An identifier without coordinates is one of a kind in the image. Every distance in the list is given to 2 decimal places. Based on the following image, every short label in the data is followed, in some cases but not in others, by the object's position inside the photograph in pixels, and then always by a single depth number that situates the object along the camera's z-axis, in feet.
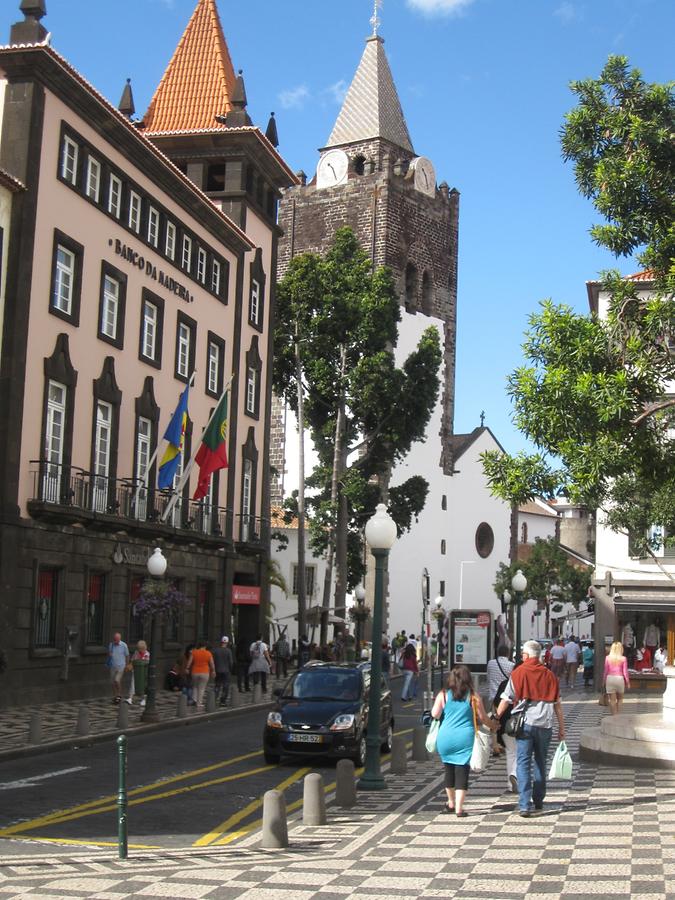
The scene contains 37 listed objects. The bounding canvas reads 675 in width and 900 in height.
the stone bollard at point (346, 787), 45.44
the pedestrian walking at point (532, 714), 41.14
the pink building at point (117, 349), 88.63
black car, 59.98
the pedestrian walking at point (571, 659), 127.72
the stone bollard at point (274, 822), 36.84
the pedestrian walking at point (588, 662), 125.49
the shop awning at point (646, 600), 128.77
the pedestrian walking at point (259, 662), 112.37
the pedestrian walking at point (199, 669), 91.86
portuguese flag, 106.73
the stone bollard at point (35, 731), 64.23
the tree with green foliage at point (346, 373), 149.79
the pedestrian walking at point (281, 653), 134.82
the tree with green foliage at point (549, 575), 254.27
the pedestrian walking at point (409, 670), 110.63
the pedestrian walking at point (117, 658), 91.25
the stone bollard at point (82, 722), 68.90
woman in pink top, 80.53
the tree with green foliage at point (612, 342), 53.36
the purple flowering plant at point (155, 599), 84.69
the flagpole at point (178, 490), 101.96
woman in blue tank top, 41.34
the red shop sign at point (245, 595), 130.43
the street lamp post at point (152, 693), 79.32
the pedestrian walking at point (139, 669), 95.25
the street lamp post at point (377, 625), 51.19
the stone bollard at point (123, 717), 73.56
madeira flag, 101.09
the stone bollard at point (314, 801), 41.34
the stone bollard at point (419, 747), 61.46
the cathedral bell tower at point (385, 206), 220.23
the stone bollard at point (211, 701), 89.45
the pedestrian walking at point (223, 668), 96.73
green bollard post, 33.76
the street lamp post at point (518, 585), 107.04
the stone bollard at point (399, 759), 56.49
